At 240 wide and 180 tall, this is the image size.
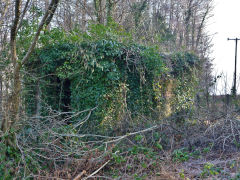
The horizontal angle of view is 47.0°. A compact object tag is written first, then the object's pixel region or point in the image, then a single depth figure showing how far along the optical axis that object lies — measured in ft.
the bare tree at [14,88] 18.62
